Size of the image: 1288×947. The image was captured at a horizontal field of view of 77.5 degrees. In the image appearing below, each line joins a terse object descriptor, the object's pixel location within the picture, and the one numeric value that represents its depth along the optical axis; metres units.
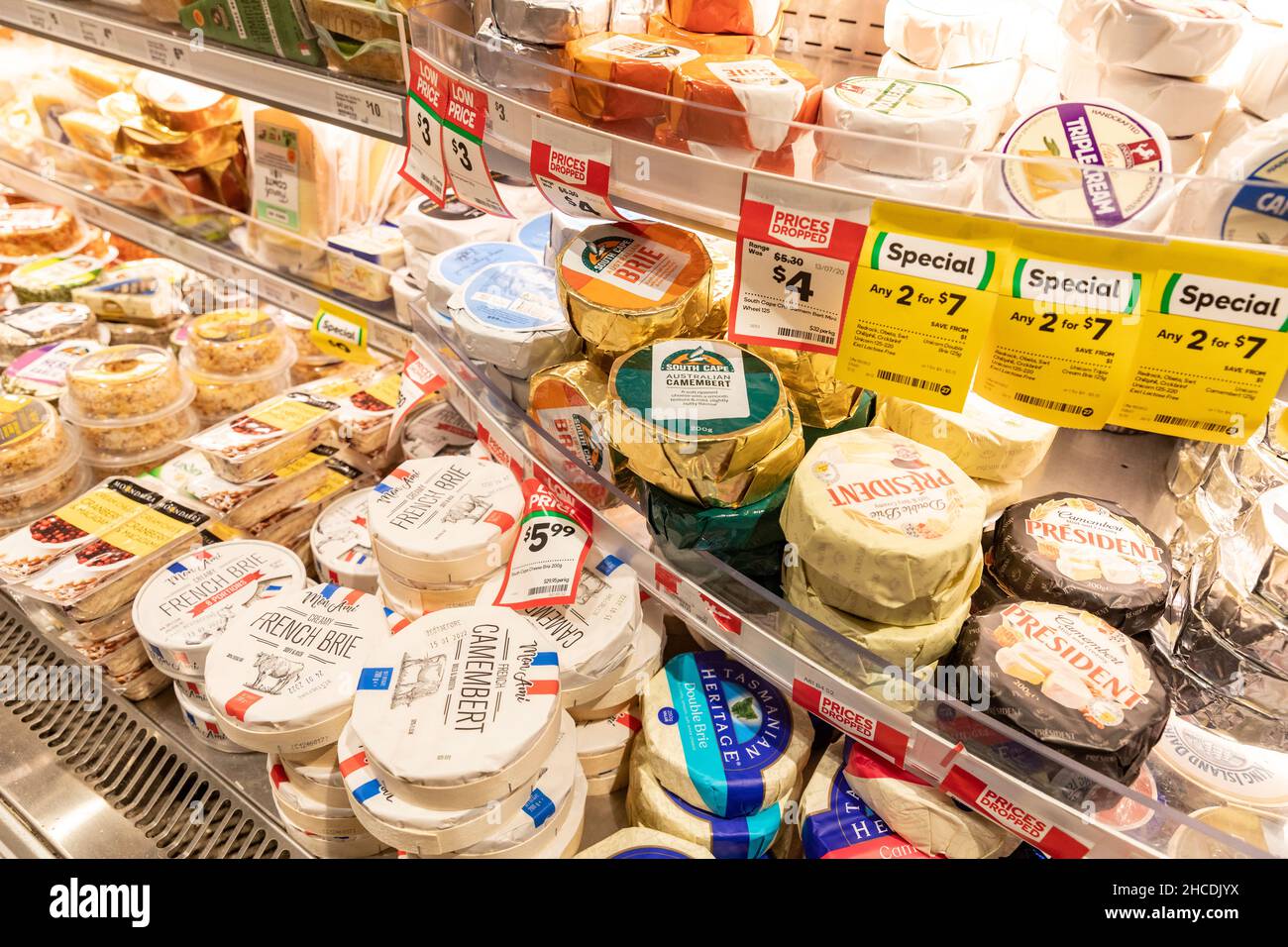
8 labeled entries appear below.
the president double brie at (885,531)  0.91
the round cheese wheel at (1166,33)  0.87
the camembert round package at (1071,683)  0.88
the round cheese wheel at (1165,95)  0.92
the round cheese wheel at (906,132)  0.85
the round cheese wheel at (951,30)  1.04
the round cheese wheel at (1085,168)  0.78
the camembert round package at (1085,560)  1.02
